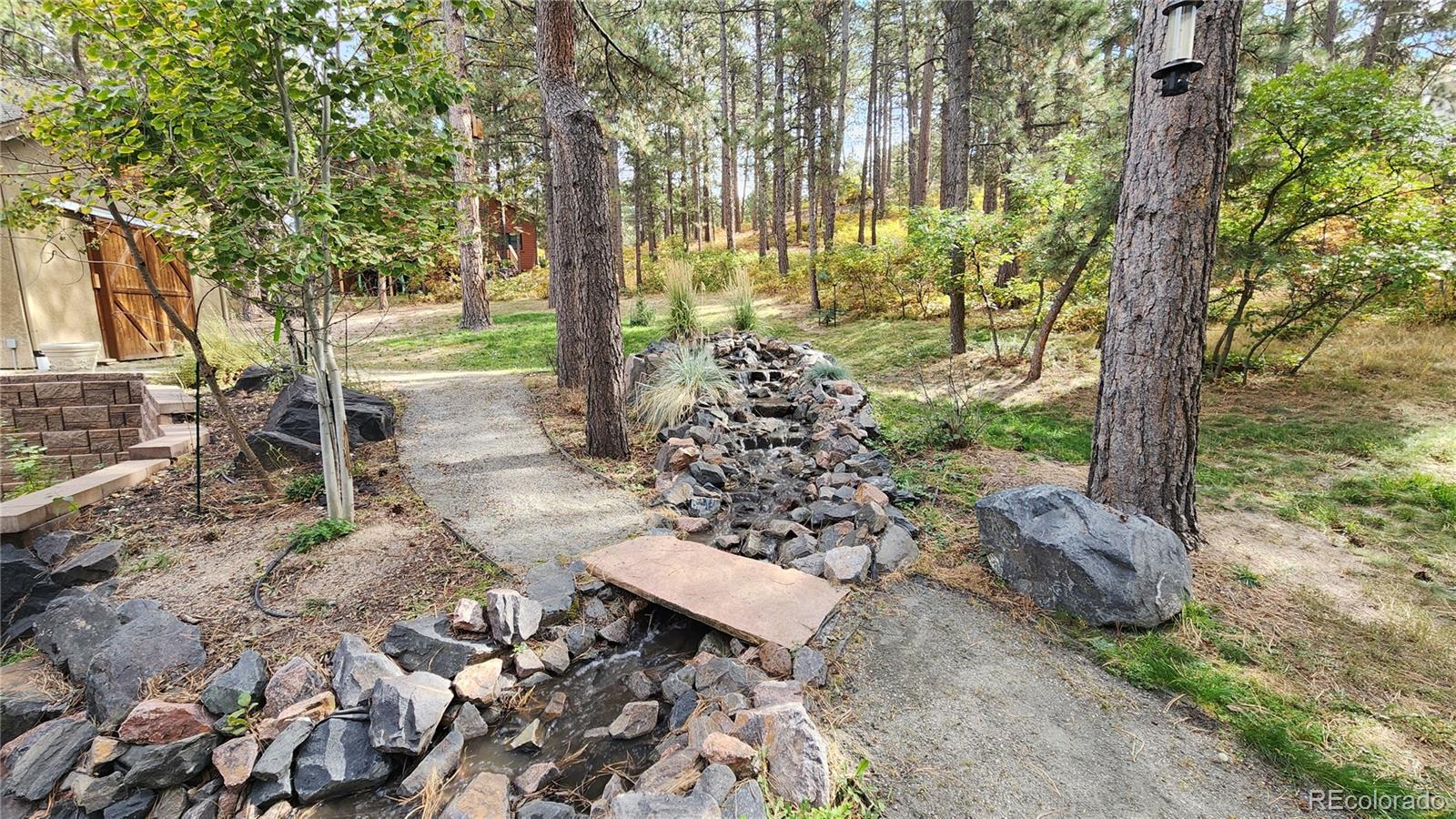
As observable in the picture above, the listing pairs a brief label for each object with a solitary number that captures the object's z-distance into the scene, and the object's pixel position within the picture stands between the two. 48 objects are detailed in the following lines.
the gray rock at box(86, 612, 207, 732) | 1.93
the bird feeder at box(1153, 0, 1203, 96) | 2.16
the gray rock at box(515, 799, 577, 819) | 1.59
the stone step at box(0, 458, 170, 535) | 2.79
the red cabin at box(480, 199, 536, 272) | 19.14
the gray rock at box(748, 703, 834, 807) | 1.47
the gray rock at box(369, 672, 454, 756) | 1.87
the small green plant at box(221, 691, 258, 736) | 1.89
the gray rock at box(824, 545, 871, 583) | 2.58
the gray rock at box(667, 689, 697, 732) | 1.93
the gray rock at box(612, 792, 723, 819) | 1.39
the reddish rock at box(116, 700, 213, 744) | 1.83
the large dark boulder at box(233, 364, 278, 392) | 5.46
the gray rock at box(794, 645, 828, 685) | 1.96
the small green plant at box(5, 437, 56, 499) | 3.23
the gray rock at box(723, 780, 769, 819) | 1.40
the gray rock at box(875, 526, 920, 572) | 2.72
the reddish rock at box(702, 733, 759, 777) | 1.54
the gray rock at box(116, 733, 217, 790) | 1.78
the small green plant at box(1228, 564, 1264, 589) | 2.43
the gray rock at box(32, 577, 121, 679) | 2.11
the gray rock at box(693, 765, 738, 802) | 1.47
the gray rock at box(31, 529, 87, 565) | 2.74
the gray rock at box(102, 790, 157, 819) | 1.72
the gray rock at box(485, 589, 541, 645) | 2.32
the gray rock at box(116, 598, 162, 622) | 2.29
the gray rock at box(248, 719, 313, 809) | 1.77
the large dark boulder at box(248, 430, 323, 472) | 3.81
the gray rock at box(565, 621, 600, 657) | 2.37
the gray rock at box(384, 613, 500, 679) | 2.16
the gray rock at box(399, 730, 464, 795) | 1.81
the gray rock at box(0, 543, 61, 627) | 2.43
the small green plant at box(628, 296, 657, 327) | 9.80
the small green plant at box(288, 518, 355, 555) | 2.88
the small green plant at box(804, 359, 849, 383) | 5.56
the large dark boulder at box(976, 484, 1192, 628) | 2.18
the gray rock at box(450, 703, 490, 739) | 1.99
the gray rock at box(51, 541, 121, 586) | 2.57
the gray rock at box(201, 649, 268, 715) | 1.94
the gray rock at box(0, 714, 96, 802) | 1.72
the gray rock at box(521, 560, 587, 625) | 2.48
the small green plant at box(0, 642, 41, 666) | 2.20
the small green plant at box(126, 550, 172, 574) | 2.76
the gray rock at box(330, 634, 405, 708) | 2.00
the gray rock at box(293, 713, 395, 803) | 1.80
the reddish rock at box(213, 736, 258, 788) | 1.78
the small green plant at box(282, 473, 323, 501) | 3.42
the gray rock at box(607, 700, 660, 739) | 1.95
